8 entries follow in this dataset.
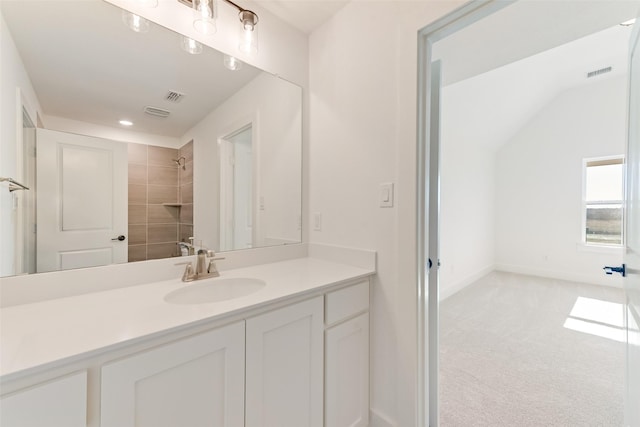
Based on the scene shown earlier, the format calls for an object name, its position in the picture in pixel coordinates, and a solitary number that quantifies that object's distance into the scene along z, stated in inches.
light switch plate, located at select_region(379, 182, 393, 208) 51.7
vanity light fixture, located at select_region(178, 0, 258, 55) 51.9
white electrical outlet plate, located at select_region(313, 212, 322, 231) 67.8
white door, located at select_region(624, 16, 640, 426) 36.1
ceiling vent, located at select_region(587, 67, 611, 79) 139.3
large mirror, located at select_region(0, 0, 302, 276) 38.2
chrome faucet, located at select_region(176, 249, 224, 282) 48.1
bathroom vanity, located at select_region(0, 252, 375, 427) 24.1
